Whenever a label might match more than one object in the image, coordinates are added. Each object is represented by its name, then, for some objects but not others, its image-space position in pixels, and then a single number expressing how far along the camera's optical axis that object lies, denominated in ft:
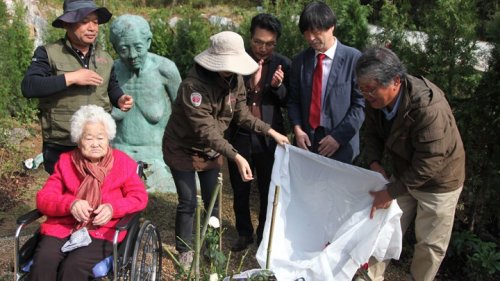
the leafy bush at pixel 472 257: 11.65
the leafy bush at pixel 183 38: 20.80
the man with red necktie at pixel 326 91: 10.28
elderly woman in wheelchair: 8.98
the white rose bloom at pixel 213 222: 7.93
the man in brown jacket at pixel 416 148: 8.38
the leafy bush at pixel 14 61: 21.18
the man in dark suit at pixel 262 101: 10.89
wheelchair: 8.68
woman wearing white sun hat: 9.52
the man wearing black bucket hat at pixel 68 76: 10.00
